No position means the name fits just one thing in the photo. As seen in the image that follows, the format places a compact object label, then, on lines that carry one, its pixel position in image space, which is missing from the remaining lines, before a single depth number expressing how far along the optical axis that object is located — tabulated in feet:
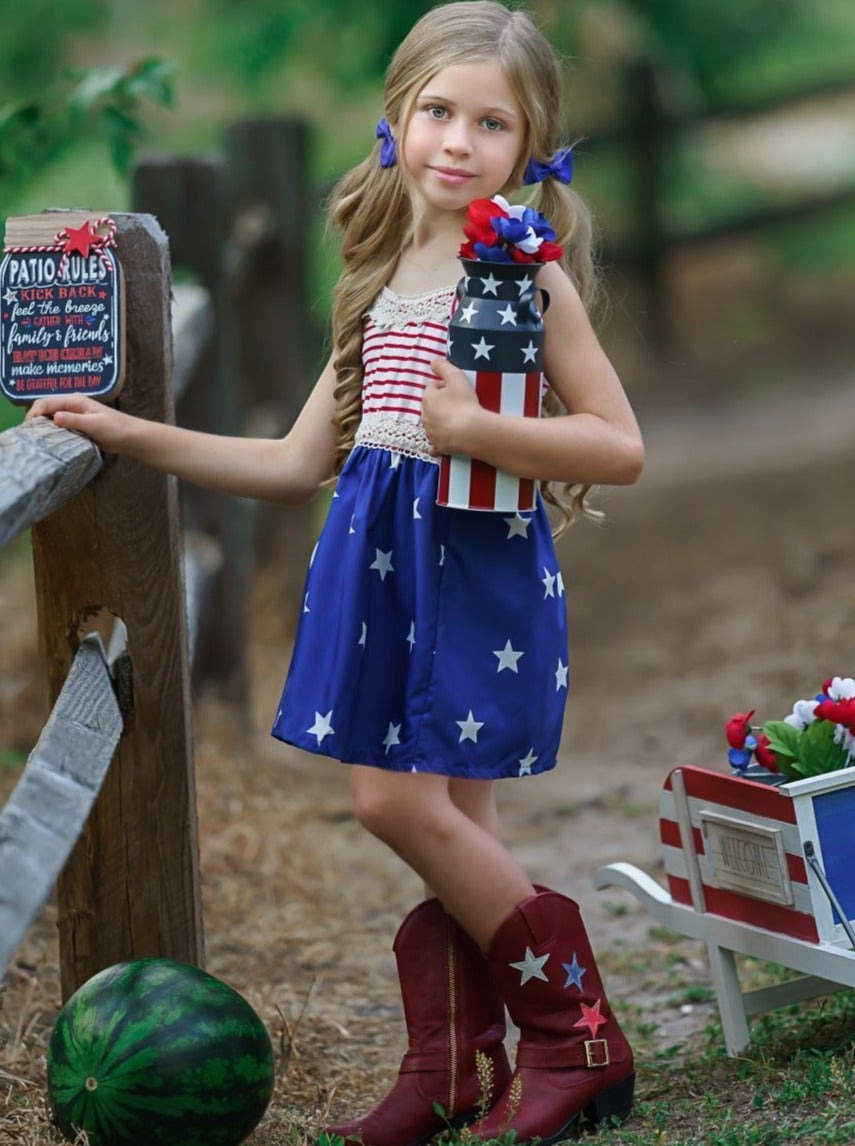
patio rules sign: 14.42
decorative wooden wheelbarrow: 14.75
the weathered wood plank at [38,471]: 11.32
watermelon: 13.48
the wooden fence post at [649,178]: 56.95
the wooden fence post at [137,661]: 15.04
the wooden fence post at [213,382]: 27.82
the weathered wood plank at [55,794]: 10.89
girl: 14.07
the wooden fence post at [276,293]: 35.96
